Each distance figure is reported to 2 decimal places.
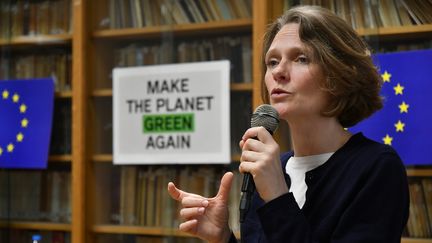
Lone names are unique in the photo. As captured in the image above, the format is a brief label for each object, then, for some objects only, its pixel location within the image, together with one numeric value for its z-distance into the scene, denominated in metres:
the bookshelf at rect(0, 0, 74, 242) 3.59
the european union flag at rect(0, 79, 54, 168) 3.60
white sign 3.16
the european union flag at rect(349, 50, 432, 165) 2.60
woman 1.22
